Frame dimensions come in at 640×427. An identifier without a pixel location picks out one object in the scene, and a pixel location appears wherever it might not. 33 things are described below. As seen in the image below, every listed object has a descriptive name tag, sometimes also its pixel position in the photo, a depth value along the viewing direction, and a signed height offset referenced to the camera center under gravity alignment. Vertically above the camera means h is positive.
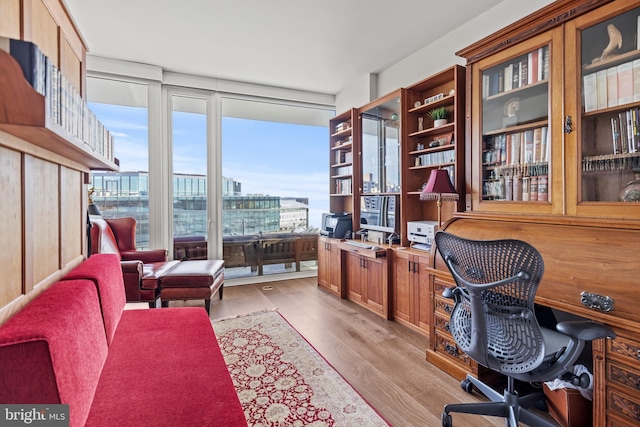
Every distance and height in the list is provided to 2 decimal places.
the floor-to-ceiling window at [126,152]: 3.97 +0.78
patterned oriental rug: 1.78 -1.10
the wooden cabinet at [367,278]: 3.27 -0.72
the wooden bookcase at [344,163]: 4.06 +0.68
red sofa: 0.86 -0.62
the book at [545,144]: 1.89 +0.40
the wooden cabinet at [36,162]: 0.85 +0.22
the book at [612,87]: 1.62 +0.63
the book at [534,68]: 1.95 +0.88
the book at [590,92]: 1.68 +0.63
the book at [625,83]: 1.57 +0.63
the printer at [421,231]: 2.89 -0.17
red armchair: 3.08 -0.47
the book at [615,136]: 1.63 +0.39
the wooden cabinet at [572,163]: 1.43 +0.28
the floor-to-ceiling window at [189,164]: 4.30 +0.67
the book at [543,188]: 1.89 +0.14
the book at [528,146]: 2.01 +0.41
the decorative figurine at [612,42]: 1.60 +0.85
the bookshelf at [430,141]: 2.71 +0.68
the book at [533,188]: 1.96 +0.15
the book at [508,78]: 2.12 +0.89
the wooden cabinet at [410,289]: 2.82 -0.71
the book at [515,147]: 2.09 +0.42
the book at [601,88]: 1.65 +0.64
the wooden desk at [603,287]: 1.35 -0.35
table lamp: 2.53 +0.21
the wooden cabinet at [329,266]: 4.05 -0.69
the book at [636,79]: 1.54 +0.63
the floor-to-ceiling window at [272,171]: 4.66 +0.65
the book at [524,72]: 2.02 +0.89
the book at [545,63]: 1.88 +0.87
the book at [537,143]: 1.95 +0.42
